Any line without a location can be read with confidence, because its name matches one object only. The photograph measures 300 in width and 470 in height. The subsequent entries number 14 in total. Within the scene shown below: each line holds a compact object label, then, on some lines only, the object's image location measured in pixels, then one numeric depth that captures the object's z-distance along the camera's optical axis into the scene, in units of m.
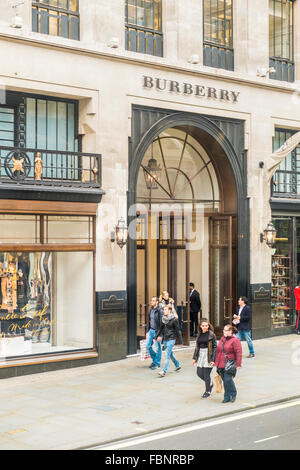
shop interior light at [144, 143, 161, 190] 21.25
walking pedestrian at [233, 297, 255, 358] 19.68
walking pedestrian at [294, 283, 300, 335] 24.16
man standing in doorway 22.32
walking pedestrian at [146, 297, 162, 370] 17.77
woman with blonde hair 18.19
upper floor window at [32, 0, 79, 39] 18.31
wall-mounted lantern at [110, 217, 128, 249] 19.06
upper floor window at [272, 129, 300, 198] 24.41
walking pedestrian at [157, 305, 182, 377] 17.06
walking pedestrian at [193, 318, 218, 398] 14.82
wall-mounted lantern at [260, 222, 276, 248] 23.08
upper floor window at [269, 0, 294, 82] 24.34
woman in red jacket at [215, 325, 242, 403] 14.18
